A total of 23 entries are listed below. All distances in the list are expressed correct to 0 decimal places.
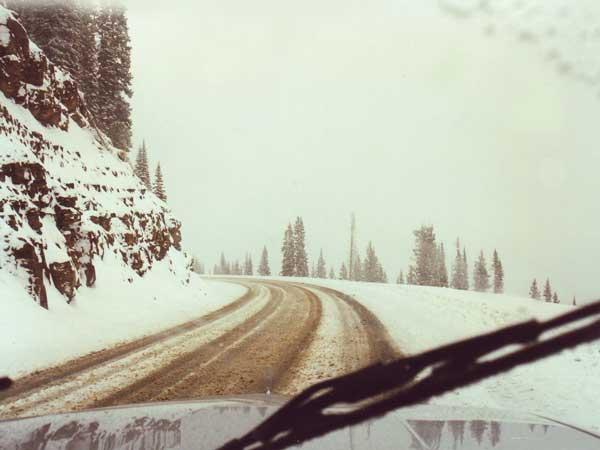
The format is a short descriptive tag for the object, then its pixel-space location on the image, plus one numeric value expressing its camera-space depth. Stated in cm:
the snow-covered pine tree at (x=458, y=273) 6569
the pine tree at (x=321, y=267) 8518
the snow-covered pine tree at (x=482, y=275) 7045
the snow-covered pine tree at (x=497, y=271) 6531
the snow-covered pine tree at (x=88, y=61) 3130
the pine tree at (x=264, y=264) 7226
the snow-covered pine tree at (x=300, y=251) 5859
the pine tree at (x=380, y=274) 7074
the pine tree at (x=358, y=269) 8221
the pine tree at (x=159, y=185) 4438
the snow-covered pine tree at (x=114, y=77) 3127
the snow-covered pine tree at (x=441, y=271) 5569
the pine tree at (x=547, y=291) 7306
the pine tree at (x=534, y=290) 7154
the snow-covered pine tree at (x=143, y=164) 4538
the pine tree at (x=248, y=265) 8576
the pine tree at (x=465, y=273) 6638
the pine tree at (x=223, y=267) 10718
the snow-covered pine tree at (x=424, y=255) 5144
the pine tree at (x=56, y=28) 2692
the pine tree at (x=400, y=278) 7931
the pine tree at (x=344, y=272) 8690
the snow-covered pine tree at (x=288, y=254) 5844
